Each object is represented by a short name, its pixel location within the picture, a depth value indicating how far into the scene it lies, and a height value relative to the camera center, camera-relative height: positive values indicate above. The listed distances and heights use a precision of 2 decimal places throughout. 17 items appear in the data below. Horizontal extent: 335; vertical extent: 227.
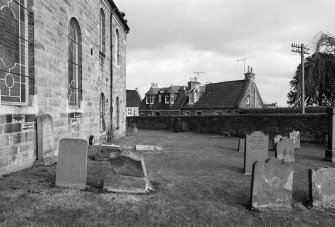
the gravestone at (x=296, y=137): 15.51 -1.52
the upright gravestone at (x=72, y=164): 5.93 -1.17
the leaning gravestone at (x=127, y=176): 5.69 -1.41
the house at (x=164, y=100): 42.16 +1.88
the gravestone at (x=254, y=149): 8.25 -1.21
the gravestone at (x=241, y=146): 13.63 -1.79
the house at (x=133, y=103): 53.92 +1.79
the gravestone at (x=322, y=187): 5.25 -1.52
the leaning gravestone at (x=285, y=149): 10.30 -1.50
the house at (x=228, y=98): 33.75 +1.82
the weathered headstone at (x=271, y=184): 5.04 -1.41
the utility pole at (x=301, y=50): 24.20 +5.68
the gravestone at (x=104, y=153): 9.24 -1.44
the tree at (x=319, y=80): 28.08 +3.41
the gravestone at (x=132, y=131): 22.78 -1.73
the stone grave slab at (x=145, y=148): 12.69 -1.74
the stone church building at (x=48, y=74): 6.72 +1.25
